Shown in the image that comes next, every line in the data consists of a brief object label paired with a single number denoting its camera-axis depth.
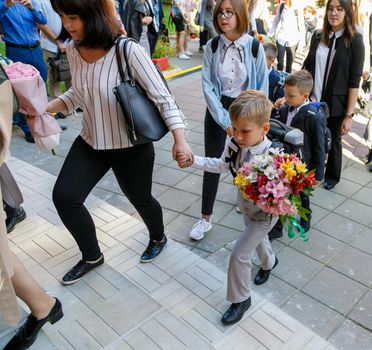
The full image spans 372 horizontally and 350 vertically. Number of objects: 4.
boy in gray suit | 2.33
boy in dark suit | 3.06
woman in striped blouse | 2.28
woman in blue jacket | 2.92
